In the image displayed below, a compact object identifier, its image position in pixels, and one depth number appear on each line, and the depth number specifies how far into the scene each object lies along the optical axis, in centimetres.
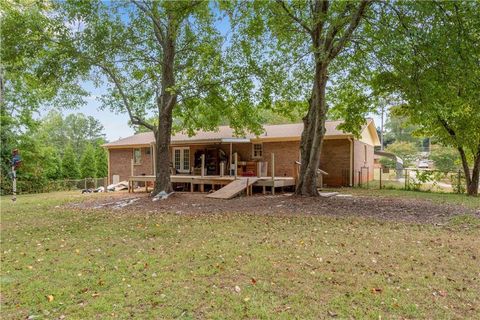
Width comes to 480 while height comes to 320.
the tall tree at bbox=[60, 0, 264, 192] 1230
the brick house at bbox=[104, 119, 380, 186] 1825
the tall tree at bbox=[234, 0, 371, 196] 1048
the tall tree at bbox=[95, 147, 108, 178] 3064
